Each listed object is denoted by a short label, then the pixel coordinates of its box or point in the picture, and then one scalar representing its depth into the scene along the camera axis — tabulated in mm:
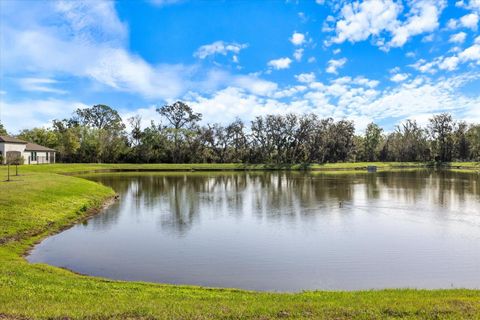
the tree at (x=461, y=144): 112438
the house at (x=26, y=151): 62469
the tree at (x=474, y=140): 111000
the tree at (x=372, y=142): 124438
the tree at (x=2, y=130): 93062
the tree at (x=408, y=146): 117250
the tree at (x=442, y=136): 113938
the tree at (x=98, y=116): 111438
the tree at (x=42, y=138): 93188
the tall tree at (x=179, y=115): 105125
